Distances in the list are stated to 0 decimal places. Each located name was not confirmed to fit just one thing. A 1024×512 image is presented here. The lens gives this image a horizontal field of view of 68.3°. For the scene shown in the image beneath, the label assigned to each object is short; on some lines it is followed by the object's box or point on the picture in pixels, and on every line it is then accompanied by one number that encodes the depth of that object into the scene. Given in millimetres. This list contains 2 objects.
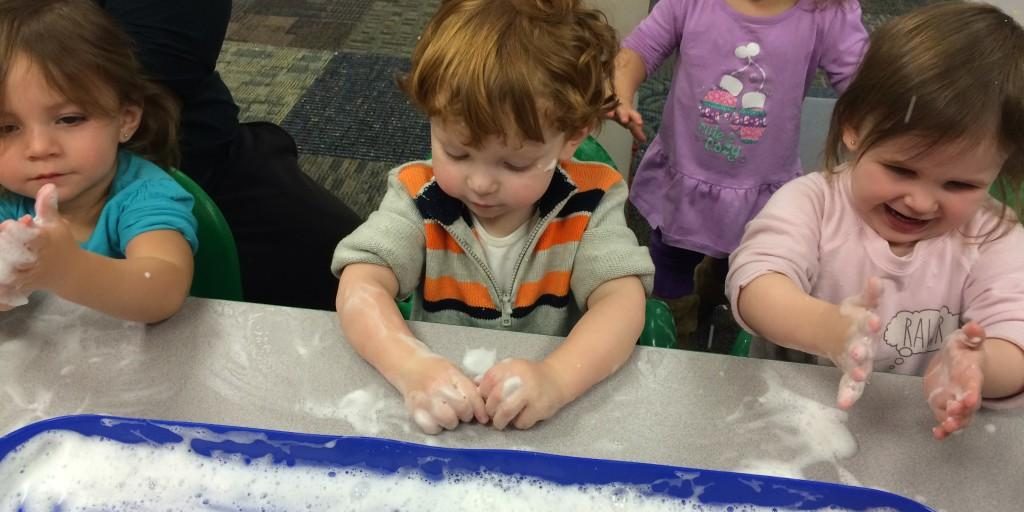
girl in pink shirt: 620
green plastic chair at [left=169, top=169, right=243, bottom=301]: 930
